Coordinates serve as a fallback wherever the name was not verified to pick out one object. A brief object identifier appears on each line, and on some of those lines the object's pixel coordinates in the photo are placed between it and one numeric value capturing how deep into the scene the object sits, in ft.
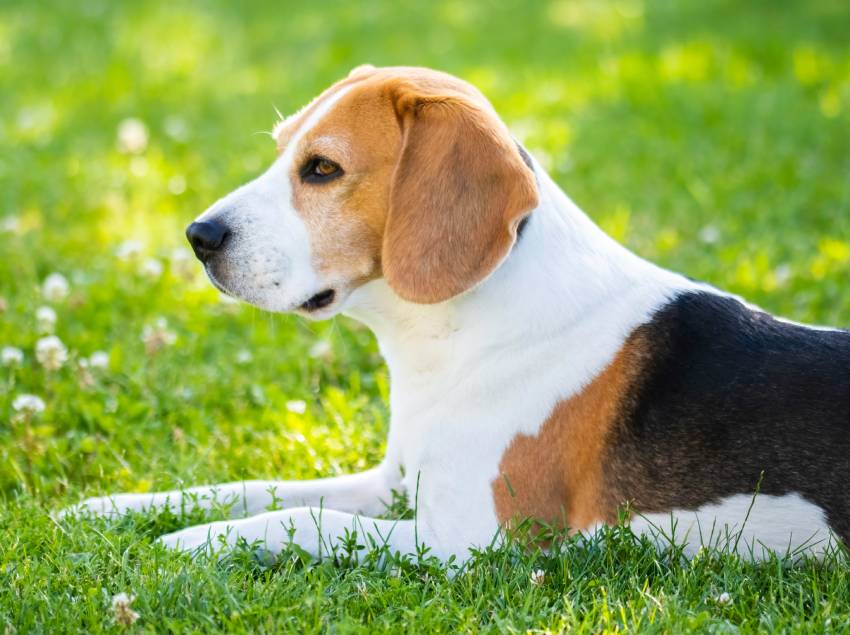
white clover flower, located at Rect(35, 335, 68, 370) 15.83
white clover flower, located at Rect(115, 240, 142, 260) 19.72
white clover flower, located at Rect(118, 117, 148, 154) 25.61
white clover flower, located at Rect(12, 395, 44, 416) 14.60
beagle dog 11.35
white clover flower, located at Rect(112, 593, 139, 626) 10.11
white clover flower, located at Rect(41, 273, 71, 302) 18.08
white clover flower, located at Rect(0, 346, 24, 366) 15.78
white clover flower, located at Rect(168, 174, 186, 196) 23.66
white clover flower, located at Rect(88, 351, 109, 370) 16.14
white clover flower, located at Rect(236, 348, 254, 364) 17.40
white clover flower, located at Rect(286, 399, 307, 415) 15.11
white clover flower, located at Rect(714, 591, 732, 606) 10.71
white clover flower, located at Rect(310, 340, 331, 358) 17.53
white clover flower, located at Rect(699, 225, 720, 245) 21.62
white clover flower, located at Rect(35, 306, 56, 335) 16.83
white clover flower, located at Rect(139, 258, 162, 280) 19.33
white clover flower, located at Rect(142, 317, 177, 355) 16.85
